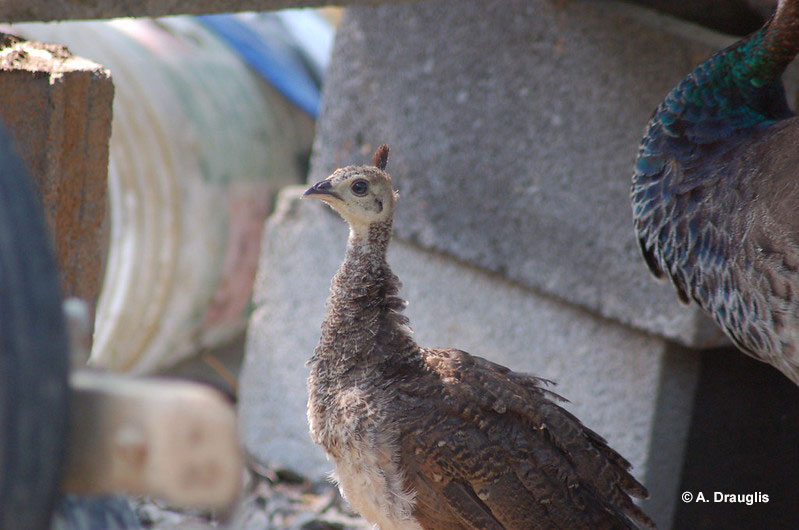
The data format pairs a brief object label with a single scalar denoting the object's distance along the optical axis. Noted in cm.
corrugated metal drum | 969
